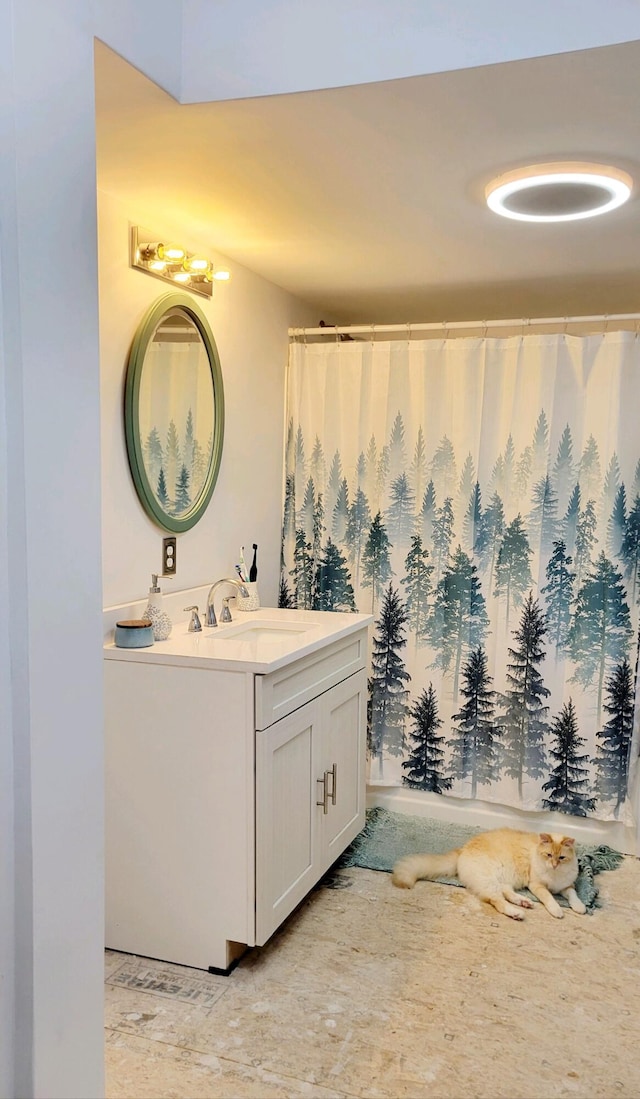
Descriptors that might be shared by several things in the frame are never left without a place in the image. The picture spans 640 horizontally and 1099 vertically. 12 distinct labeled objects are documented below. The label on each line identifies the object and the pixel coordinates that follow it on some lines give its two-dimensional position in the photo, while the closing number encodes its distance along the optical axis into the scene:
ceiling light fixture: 2.11
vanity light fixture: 2.49
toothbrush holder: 3.13
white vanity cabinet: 2.27
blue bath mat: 2.97
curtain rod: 3.11
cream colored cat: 2.74
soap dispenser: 2.51
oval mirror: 2.53
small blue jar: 2.40
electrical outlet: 2.73
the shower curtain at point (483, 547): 3.14
